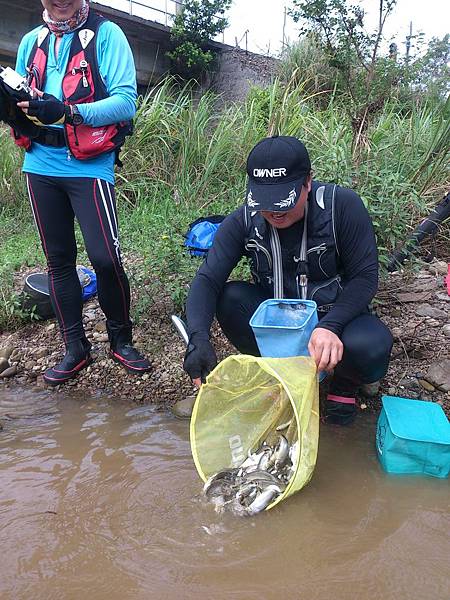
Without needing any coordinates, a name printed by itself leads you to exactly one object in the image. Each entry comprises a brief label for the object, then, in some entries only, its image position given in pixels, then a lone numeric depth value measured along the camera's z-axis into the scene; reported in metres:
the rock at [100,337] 3.75
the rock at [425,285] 3.89
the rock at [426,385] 3.01
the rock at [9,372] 3.55
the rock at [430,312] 3.58
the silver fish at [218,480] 2.18
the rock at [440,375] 2.97
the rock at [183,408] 3.01
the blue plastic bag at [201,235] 3.57
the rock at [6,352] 3.68
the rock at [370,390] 3.03
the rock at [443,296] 3.76
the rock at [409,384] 3.04
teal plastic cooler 2.23
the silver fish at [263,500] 2.05
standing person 2.87
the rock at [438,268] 4.12
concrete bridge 11.34
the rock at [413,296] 3.75
